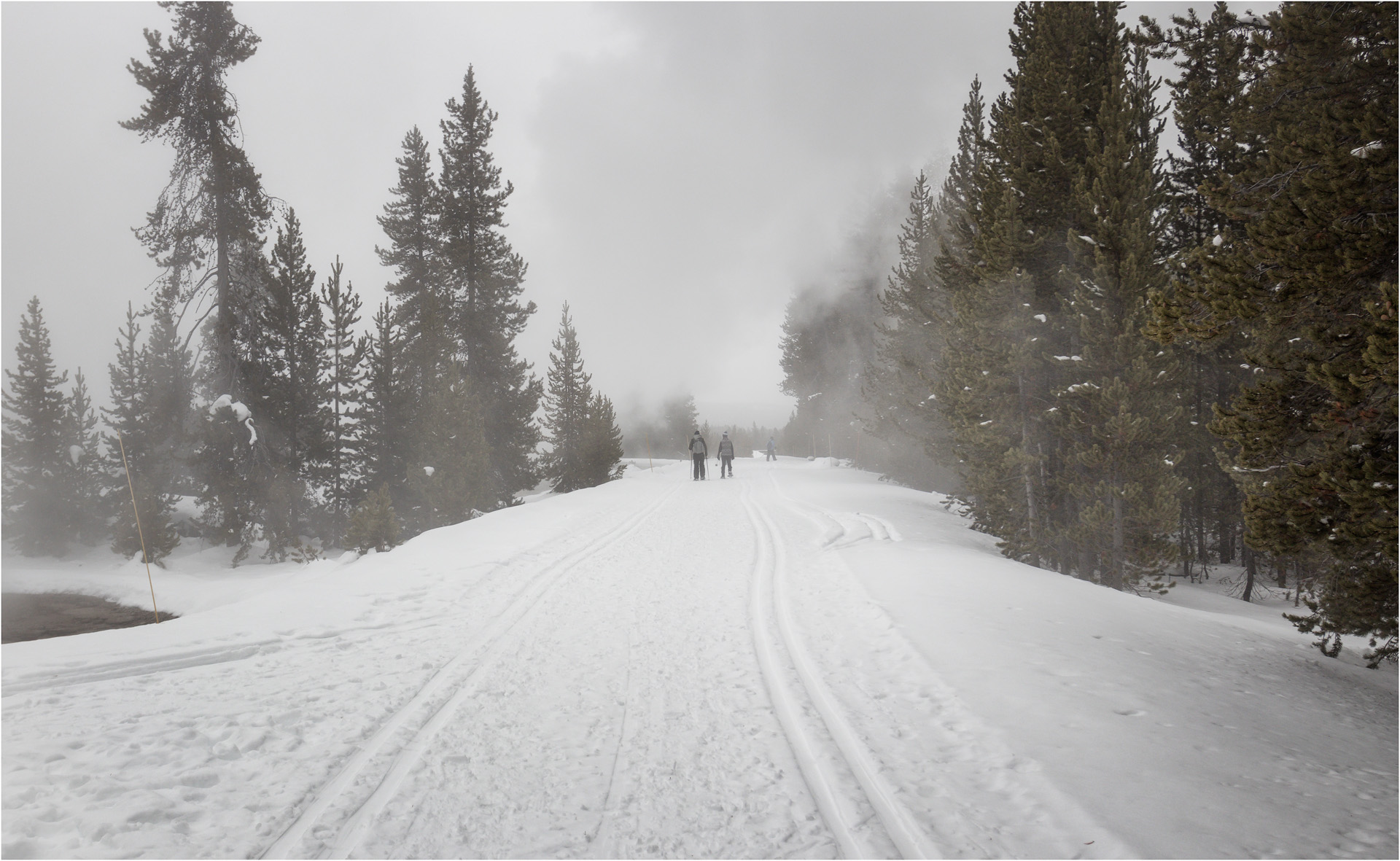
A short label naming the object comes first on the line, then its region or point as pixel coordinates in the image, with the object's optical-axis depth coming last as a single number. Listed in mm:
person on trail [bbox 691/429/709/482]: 24875
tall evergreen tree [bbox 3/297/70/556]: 25203
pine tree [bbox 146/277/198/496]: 18266
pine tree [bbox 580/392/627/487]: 27750
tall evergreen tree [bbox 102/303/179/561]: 19578
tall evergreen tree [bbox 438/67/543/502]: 26109
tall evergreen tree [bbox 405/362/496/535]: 21047
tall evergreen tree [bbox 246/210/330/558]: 19250
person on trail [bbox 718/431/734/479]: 26992
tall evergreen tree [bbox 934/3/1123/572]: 12250
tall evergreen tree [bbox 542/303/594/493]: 28000
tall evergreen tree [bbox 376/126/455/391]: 26281
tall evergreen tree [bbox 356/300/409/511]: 22703
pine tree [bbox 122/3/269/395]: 16953
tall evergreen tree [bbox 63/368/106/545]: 25797
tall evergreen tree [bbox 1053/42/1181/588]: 10633
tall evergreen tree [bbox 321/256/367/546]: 21906
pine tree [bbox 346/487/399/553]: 16250
